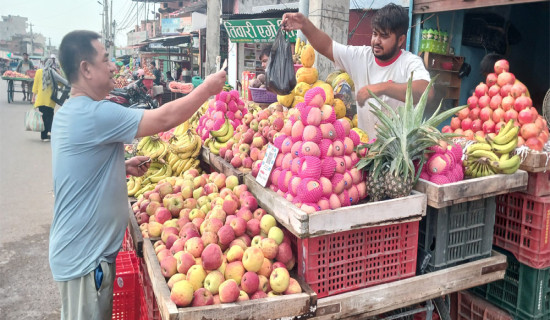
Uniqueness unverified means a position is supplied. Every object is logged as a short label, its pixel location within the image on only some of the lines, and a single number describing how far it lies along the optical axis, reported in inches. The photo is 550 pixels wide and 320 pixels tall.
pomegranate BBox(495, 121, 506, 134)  124.8
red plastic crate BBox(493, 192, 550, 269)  104.4
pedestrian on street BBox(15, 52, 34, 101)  801.6
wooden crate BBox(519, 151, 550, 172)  106.3
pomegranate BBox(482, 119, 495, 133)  129.6
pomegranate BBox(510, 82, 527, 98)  126.4
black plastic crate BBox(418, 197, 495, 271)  97.1
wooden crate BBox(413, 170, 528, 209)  92.0
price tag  102.4
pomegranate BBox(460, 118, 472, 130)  136.8
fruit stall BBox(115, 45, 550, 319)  84.7
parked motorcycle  509.7
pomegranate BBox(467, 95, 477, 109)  138.1
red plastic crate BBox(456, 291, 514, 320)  113.3
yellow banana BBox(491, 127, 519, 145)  111.0
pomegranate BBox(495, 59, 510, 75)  132.7
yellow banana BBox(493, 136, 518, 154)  108.4
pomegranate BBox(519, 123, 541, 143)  118.3
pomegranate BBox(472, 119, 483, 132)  134.2
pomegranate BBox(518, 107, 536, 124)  121.7
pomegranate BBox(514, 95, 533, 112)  123.6
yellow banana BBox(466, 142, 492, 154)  109.6
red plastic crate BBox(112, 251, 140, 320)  101.8
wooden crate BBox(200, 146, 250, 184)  127.0
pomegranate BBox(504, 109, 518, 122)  123.9
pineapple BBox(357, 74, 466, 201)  93.0
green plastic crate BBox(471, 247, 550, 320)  106.9
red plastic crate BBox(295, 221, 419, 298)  85.5
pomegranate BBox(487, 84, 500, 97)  132.7
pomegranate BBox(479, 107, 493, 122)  131.9
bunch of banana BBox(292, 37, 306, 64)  216.8
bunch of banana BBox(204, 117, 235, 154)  158.4
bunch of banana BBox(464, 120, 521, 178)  103.0
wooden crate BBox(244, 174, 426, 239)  81.2
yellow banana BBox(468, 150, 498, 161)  105.4
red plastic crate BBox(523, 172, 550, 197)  106.0
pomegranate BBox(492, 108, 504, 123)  127.6
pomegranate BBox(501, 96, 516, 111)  126.4
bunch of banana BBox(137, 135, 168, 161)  176.9
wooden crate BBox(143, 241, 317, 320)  74.7
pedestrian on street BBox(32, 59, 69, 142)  423.8
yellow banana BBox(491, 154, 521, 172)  102.3
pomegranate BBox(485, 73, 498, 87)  135.1
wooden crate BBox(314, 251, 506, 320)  85.6
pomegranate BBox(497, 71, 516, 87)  130.6
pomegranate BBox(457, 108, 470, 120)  139.4
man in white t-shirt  129.6
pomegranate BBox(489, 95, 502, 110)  130.0
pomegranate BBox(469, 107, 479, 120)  136.3
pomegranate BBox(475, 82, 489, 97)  137.1
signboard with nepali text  552.1
